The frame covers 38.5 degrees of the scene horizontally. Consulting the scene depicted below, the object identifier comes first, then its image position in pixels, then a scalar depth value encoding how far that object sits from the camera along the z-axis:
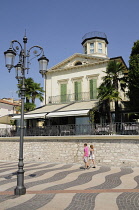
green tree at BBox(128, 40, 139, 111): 18.11
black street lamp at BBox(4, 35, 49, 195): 7.81
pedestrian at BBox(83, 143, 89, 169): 13.91
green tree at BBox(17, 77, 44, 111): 26.92
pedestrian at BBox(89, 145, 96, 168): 14.22
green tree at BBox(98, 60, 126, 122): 18.57
